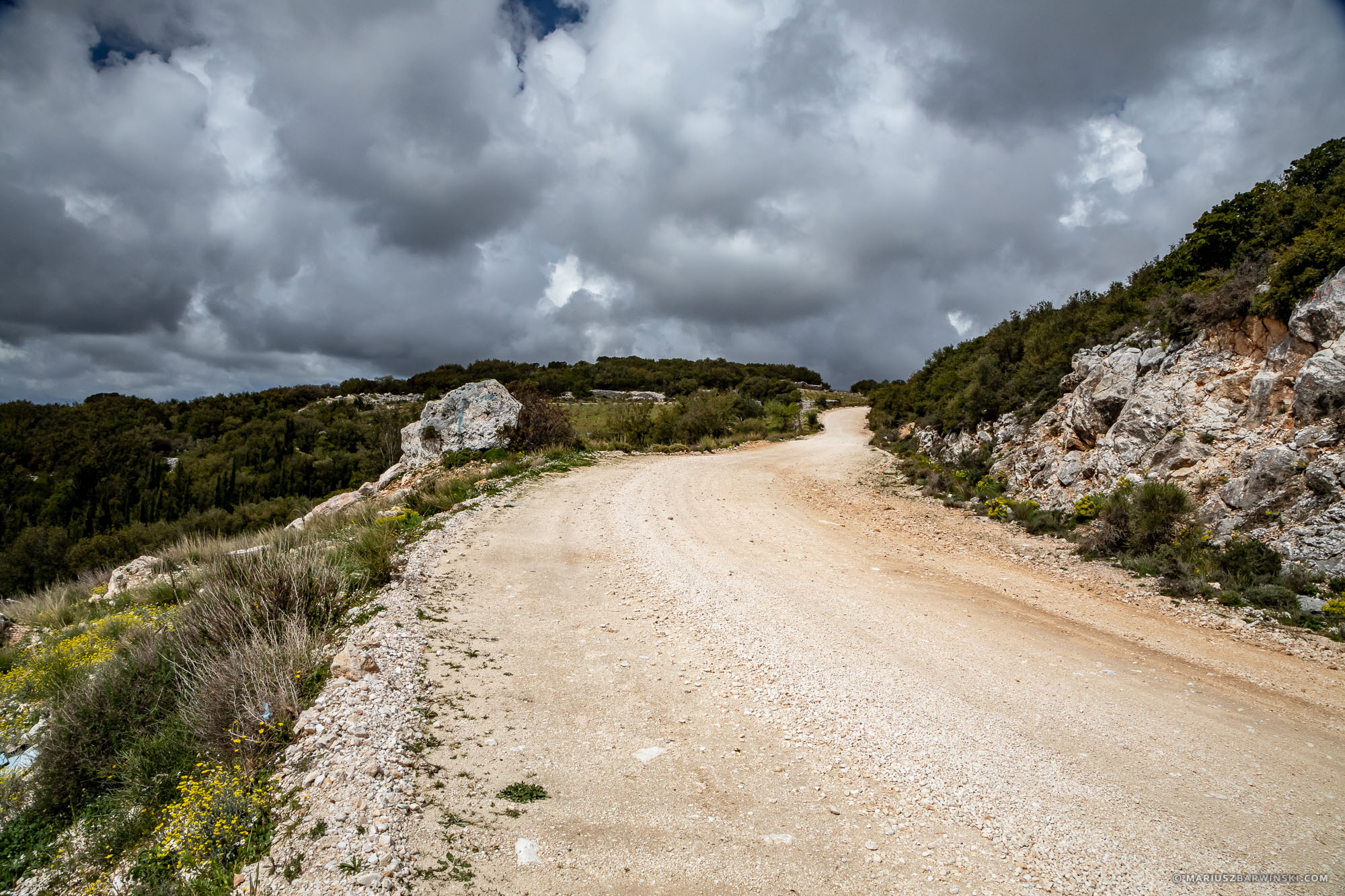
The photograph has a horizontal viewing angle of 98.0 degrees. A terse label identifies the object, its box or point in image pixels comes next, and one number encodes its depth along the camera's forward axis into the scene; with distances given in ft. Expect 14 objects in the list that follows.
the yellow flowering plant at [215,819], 10.72
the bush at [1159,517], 28.19
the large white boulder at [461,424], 61.00
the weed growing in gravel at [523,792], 12.12
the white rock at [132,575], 39.70
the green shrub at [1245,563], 23.72
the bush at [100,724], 14.44
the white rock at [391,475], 59.93
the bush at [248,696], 13.46
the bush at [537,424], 63.26
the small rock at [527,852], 10.52
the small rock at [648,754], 13.79
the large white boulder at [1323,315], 26.43
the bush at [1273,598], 21.84
